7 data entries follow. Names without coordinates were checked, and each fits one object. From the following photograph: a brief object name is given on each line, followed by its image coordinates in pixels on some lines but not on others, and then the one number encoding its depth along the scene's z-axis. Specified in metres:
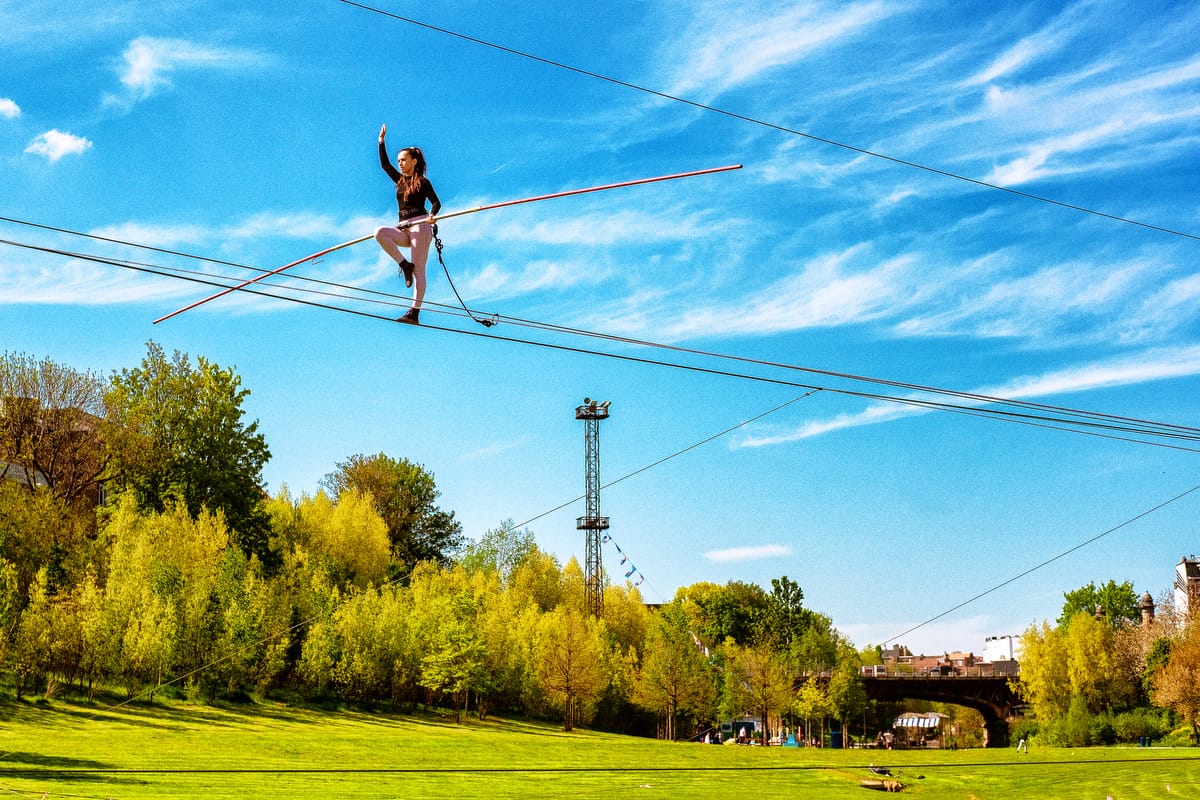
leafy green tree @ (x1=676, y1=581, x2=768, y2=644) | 103.81
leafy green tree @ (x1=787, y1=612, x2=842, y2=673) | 86.50
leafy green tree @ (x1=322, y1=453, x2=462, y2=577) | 89.00
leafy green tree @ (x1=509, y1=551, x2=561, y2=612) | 78.88
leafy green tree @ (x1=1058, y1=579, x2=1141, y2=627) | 125.88
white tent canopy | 167.25
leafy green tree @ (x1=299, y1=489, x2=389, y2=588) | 68.81
